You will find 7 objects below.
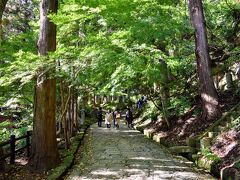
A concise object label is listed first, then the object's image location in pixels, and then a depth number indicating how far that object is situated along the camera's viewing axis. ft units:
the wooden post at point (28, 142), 40.90
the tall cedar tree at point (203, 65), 43.11
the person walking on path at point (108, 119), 84.00
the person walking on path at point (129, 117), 86.69
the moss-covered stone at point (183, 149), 37.77
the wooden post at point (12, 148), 35.13
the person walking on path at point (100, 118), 87.99
